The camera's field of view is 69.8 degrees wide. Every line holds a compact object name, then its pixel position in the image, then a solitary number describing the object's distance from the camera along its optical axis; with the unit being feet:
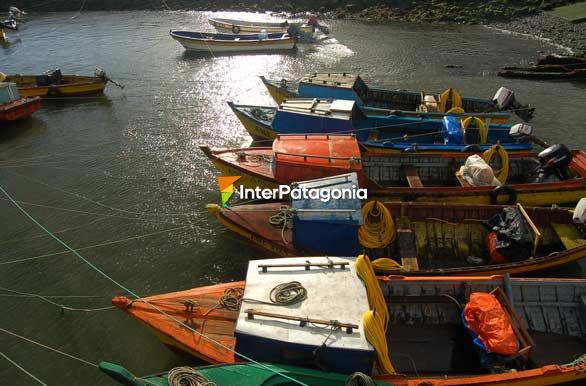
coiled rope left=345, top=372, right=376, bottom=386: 22.48
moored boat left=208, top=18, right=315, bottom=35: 119.85
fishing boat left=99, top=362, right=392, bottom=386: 23.40
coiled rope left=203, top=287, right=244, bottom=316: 29.04
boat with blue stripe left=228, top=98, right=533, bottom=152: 51.80
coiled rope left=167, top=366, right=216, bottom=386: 23.08
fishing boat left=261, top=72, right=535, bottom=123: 62.54
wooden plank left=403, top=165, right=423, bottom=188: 46.26
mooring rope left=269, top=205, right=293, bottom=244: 38.37
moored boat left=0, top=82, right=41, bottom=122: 69.05
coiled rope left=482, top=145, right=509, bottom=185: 47.32
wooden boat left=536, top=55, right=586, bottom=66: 94.11
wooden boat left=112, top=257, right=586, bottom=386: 23.93
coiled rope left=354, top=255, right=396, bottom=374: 23.52
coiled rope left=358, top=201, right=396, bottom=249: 37.27
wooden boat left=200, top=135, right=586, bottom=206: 42.47
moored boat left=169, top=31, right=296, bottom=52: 108.88
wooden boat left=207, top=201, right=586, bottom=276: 36.32
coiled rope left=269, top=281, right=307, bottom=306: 25.43
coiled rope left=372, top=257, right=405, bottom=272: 33.91
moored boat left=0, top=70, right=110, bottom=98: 80.33
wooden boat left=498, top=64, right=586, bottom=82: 90.07
